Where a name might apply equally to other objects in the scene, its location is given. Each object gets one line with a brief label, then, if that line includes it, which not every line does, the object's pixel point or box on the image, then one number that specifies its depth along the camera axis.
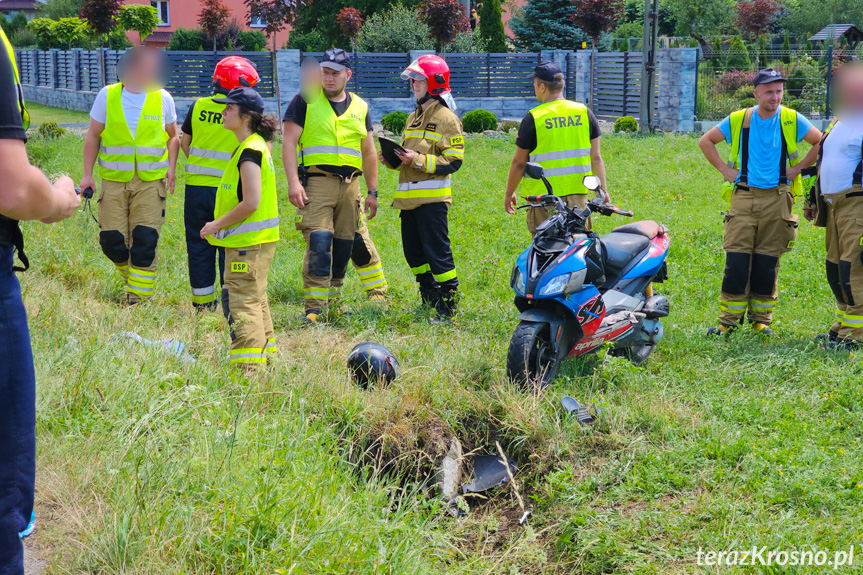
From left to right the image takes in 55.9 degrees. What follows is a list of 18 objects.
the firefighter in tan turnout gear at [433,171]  6.54
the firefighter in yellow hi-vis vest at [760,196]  6.40
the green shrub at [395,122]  20.91
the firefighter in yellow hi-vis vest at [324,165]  6.43
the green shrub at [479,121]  21.97
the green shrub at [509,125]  22.84
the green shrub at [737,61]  21.84
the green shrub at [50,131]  18.50
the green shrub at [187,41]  36.53
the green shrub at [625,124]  21.50
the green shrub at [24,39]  43.56
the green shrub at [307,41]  34.30
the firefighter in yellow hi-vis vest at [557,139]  6.27
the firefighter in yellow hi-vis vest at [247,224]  5.06
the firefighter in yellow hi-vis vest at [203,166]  6.43
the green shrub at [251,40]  37.25
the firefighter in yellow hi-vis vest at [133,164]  6.57
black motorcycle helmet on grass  5.16
